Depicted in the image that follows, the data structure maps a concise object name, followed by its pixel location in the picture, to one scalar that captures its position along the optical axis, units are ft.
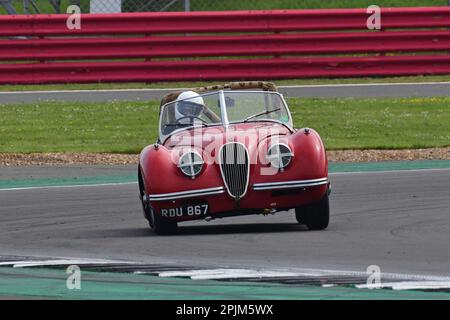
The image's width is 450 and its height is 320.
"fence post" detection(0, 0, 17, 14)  82.77
